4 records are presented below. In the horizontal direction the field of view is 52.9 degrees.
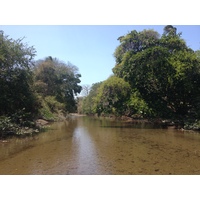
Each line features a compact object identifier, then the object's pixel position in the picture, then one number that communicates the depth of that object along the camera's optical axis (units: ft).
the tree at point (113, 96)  60.75
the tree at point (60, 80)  103.96
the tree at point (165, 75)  55.83
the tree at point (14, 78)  42.68
